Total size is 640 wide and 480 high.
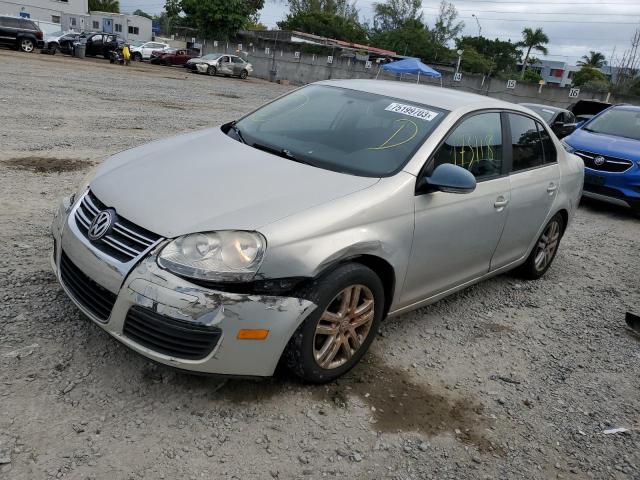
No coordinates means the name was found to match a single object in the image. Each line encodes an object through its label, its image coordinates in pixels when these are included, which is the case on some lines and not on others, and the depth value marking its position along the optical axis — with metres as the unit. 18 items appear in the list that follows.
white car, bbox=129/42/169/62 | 35.88
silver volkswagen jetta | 2.52
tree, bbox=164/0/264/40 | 43.81
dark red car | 35.88
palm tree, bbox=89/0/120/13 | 77.50
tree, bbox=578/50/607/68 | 72.69
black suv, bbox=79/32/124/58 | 30.50
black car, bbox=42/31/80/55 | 29.11
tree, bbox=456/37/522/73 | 77.38
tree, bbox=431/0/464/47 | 81.19
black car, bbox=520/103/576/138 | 11.08
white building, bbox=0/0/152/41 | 48.47
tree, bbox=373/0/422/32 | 83.38
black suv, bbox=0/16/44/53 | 26.34
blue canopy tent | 27.64
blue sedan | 7.88
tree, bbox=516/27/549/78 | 68.38
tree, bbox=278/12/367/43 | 78.88
